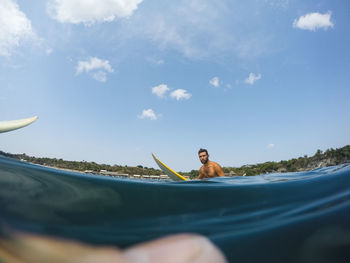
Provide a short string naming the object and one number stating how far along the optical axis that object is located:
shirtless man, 7.57
